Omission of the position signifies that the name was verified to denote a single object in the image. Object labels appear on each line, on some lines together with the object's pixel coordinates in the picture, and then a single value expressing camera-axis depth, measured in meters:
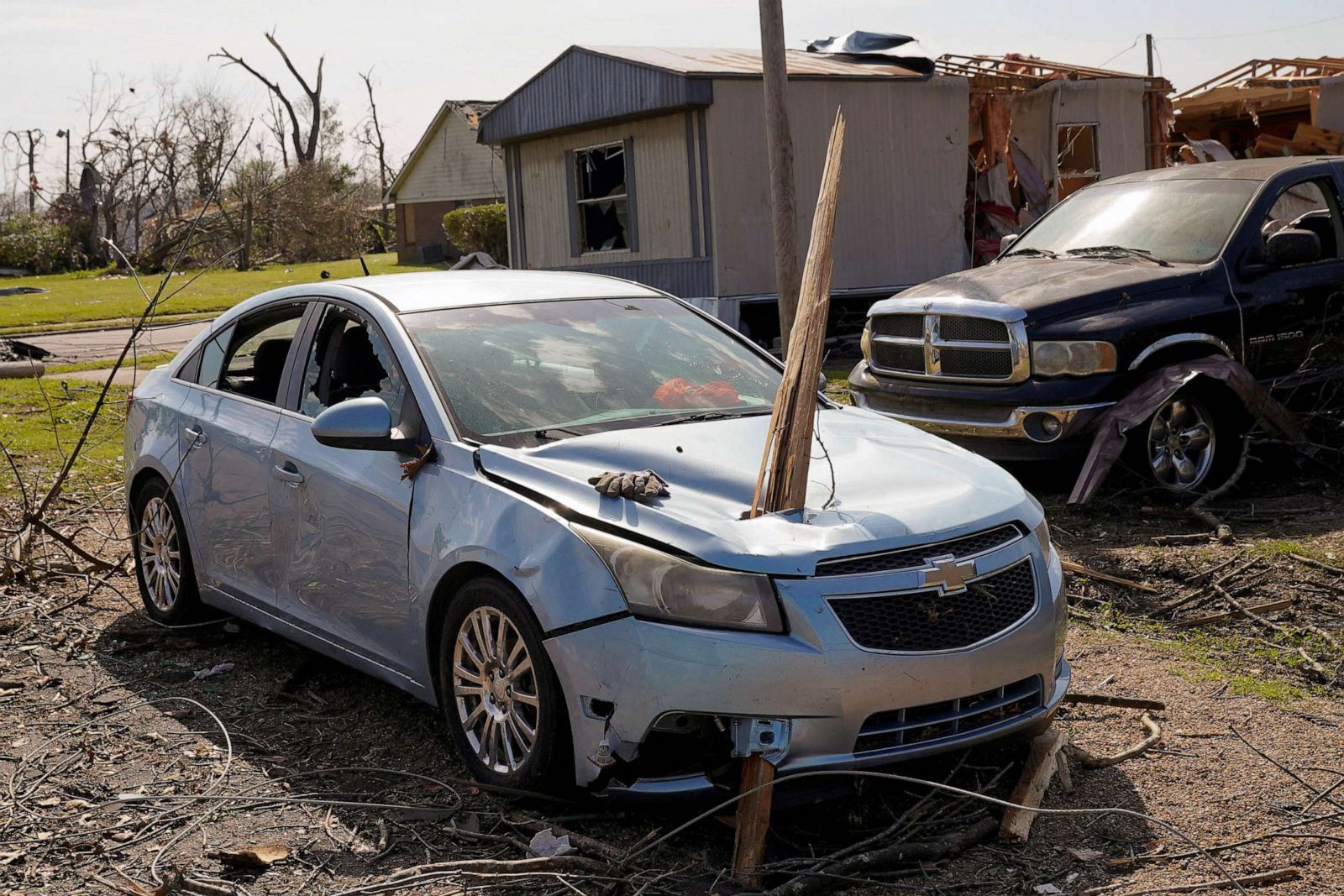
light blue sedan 3.77
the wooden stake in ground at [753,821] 3.71
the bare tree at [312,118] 65.00
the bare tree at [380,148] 79.56
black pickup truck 8.07
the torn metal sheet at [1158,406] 7.76
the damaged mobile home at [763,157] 16.97
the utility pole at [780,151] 11.73
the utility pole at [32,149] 70.00
